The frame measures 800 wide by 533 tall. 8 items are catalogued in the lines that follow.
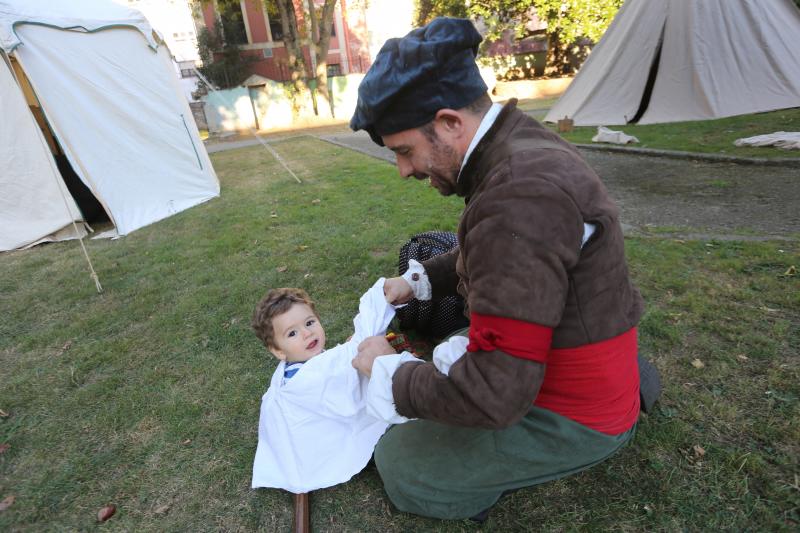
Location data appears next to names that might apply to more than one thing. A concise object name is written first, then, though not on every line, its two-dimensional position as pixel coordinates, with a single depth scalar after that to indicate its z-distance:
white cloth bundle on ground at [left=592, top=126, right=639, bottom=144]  8.38
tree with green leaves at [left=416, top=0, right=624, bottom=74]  19.45
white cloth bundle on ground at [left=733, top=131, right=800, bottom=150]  6.33
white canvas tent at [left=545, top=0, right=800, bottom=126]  9.33
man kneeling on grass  1.13
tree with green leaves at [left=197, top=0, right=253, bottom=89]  27.77
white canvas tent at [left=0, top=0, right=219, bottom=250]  6.09
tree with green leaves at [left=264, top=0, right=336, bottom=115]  20.75
